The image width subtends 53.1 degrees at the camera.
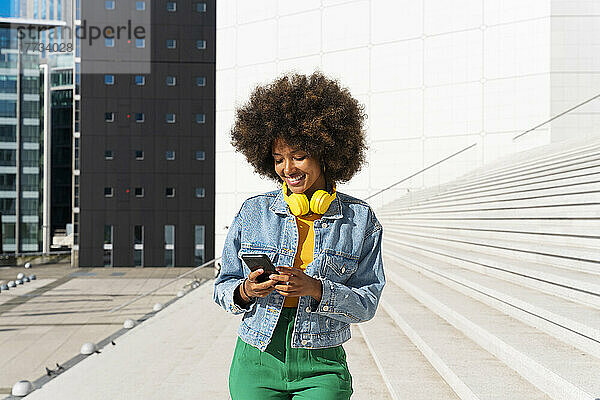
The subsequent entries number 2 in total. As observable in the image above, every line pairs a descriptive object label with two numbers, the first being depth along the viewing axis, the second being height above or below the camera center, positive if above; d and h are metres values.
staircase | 3.98 -1.01
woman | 1.95 -0.20
